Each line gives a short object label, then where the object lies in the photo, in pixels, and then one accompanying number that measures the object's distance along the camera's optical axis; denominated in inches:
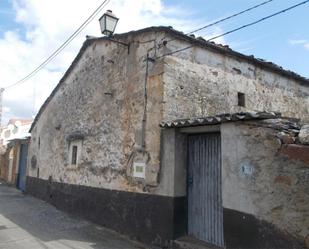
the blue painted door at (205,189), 250.3
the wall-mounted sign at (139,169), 300.4
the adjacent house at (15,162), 740.6
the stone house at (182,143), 197.0
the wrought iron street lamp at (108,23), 326.2
